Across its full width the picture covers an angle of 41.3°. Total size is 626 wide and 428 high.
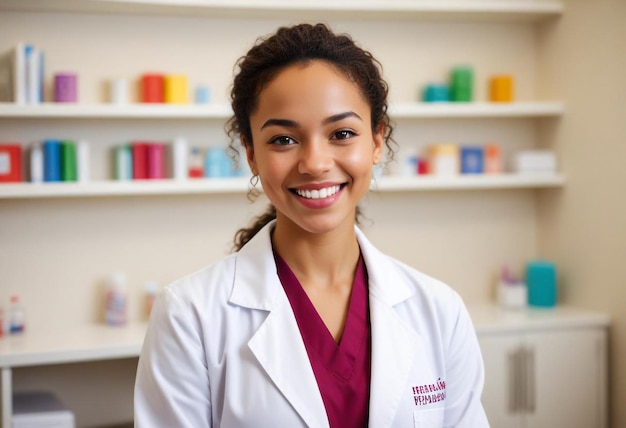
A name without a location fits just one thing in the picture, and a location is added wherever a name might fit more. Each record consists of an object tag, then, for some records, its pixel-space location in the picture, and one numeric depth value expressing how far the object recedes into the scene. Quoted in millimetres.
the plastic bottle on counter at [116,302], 3160
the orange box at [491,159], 3570
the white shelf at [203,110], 3008
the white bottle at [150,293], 3244
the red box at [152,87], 3176
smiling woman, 1341
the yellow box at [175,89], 3197
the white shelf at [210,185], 3000
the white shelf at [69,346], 2768
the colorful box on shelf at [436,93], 3488
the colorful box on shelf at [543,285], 3510
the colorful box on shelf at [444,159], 3469
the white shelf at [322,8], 3074
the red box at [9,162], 3014
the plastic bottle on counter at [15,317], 3080
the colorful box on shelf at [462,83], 3512
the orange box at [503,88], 3568
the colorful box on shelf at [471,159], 3537
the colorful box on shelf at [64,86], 3072
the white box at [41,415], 2758
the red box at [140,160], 3172
